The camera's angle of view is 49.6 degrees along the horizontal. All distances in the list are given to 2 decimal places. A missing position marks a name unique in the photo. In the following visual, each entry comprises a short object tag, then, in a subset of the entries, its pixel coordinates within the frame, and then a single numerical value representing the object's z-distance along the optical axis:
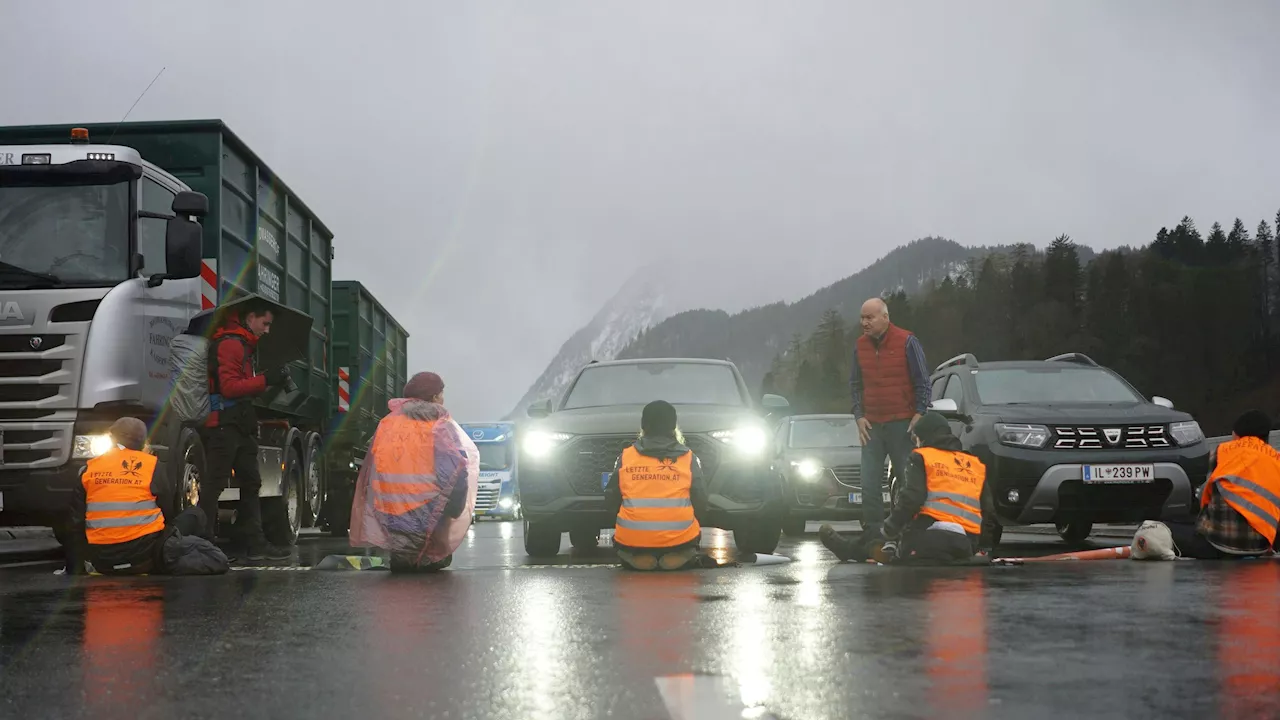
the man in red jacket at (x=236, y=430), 11.11
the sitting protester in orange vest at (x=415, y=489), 9.86
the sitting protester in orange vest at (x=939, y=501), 9.46
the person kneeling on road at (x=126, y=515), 9.53
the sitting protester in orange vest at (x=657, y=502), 9.69
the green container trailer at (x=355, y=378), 17.47
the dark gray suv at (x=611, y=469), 11.10
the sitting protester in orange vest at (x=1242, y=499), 10.21
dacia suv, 12.02
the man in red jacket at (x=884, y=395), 11.40
